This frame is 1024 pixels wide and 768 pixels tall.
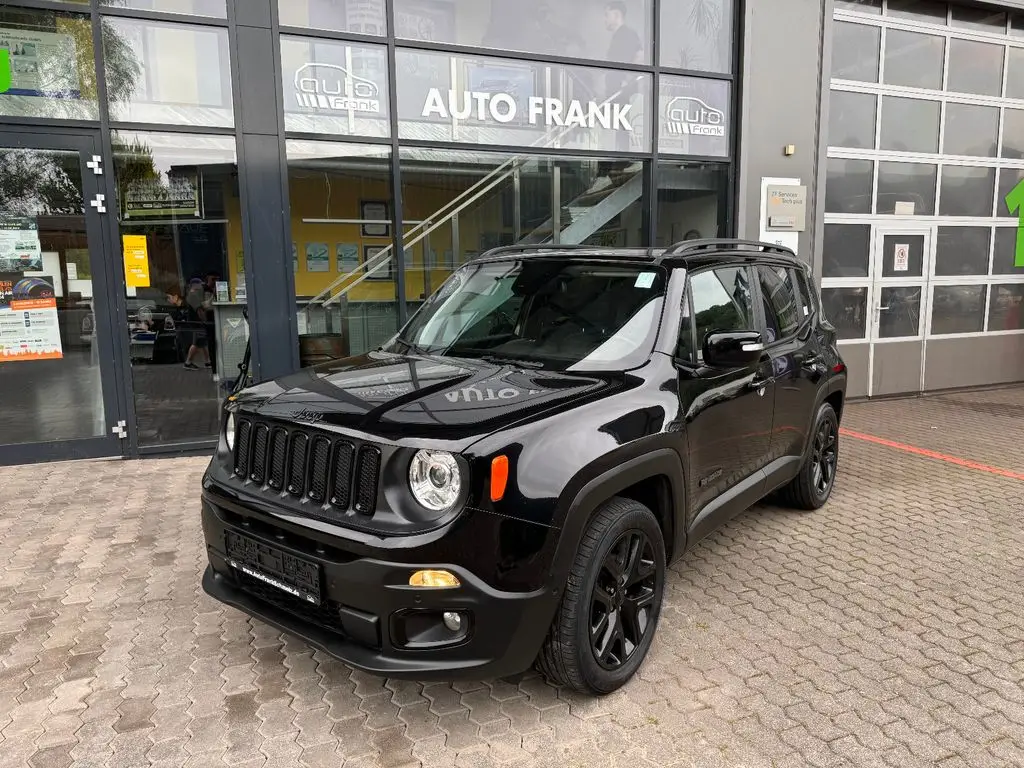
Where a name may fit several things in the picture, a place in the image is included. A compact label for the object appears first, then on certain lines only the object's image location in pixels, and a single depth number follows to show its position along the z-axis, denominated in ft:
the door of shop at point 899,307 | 31.83
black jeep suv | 7.97
